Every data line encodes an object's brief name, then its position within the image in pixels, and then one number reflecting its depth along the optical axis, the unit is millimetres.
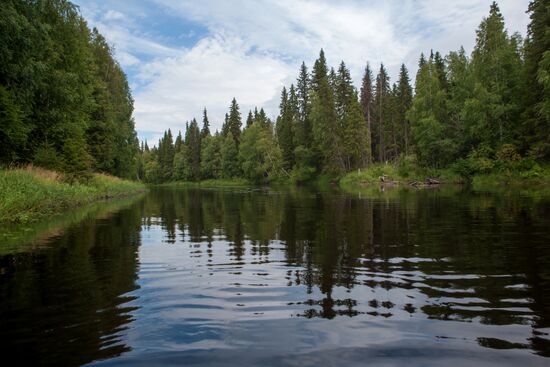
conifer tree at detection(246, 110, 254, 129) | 106250
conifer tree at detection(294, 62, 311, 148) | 79688
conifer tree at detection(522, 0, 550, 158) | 39344
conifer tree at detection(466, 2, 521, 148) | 45844
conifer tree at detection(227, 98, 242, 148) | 104812
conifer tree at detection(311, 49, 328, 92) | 76125
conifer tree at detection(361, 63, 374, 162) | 77625
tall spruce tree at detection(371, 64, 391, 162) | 76188
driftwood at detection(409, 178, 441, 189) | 49219
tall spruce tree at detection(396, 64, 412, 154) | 74938
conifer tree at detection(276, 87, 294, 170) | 85500
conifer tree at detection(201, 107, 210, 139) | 122538
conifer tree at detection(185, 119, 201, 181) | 119000
